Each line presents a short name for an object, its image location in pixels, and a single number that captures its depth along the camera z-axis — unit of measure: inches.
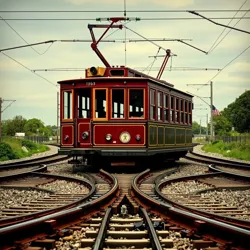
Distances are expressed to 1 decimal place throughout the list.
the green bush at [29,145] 1413.1
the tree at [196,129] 6687.5
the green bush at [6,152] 954.7
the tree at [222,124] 3828.7
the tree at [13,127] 3314.0
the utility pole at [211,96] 1786.2
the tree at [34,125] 4349.4
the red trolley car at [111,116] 540.1
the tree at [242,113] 2999.5
